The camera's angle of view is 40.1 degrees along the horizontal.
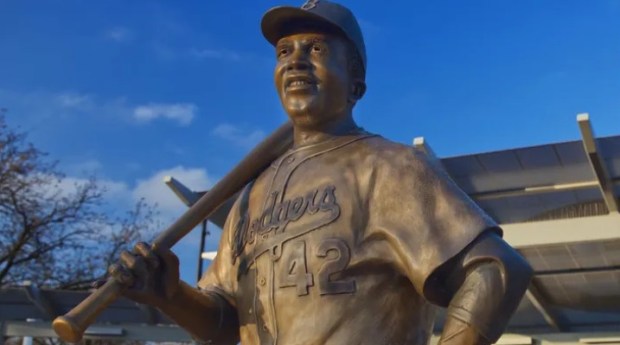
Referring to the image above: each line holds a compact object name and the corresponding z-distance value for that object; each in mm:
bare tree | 19172
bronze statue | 2594
